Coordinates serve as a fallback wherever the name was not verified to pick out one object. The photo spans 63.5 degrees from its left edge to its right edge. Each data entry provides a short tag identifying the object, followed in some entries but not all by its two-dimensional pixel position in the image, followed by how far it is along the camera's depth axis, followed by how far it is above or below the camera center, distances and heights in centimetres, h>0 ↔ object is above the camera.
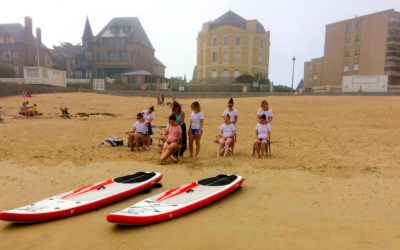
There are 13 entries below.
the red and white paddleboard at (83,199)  437 -159
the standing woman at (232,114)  877 -44
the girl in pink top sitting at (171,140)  778 -105
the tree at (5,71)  4219 +303
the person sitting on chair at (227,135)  868 -100
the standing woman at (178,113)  818 -41
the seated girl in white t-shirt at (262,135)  850 -96
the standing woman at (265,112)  877 -37
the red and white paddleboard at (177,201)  419 -156
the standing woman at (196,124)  828 -68
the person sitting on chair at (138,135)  934 -112
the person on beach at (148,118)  988 -66
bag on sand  1001 -142
